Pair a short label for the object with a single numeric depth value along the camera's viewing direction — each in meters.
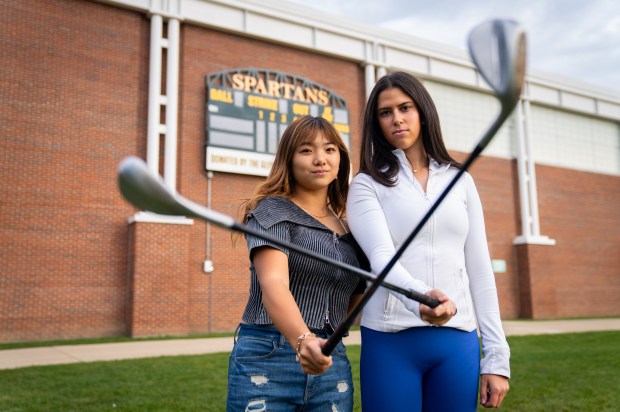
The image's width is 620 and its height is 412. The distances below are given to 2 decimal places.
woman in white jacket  1.79
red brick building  11.69
